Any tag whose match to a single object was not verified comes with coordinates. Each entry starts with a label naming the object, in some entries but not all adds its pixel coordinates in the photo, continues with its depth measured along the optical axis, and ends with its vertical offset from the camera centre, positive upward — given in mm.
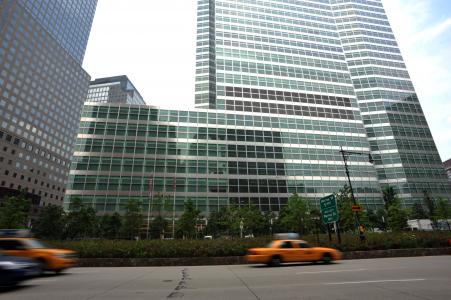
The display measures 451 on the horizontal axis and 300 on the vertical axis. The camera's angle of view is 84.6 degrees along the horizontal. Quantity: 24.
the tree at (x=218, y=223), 51031 +3181
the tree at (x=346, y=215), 44938 +3314
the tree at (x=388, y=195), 60394 +9237
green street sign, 19703 +1989
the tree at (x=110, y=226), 48719 +3265
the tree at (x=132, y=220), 47125 +4052
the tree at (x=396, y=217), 51062 +2977
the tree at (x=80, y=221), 46812 +4189
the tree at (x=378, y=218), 57000 +3189
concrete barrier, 15914 -1234
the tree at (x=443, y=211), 53316 +3983
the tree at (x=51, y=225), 49134 +4065
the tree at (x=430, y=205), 58075 +6267
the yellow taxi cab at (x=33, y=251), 11133 -210
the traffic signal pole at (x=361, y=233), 18747 +55
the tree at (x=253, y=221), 47556 +3078
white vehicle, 57812 +1584
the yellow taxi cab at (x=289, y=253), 13445 -879
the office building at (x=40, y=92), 90750 +62743
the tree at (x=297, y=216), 46188 +3586
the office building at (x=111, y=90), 177625 +106064
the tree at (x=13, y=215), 41191 +5226
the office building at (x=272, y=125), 58469 +28941
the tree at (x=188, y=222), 46312 +3289
